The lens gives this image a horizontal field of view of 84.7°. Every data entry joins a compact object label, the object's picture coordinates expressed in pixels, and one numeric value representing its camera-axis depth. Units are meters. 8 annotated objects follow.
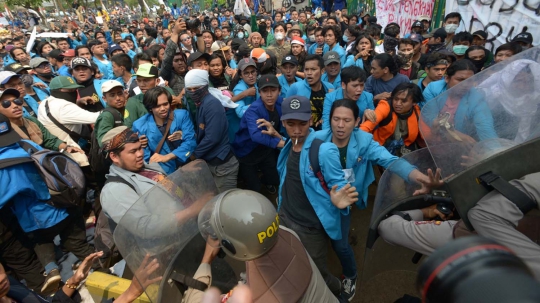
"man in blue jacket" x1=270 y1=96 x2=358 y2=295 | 2.32
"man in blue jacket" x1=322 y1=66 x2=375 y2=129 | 3.53
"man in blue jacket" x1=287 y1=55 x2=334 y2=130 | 3.97
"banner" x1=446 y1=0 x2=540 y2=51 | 5.33
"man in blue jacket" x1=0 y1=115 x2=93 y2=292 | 2.69
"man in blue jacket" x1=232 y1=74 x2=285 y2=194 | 3.58
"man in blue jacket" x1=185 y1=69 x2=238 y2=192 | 3.31
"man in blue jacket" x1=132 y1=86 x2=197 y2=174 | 3.26
